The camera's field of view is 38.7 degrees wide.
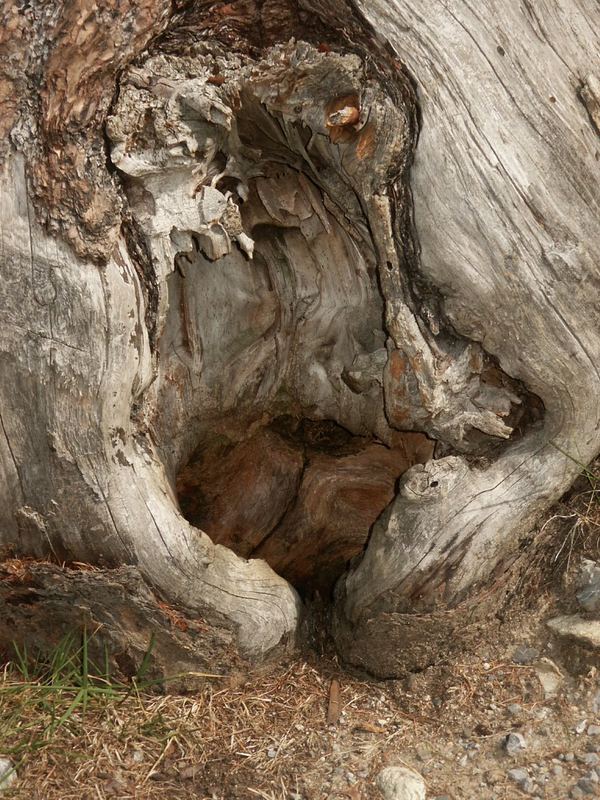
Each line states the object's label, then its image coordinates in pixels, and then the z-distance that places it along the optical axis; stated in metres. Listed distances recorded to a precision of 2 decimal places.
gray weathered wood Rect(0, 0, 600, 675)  2.67
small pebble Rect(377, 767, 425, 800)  2.73
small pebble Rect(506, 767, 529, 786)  2.74
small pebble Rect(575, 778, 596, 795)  2.67
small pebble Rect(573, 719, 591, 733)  2.88
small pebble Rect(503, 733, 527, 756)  2.85
